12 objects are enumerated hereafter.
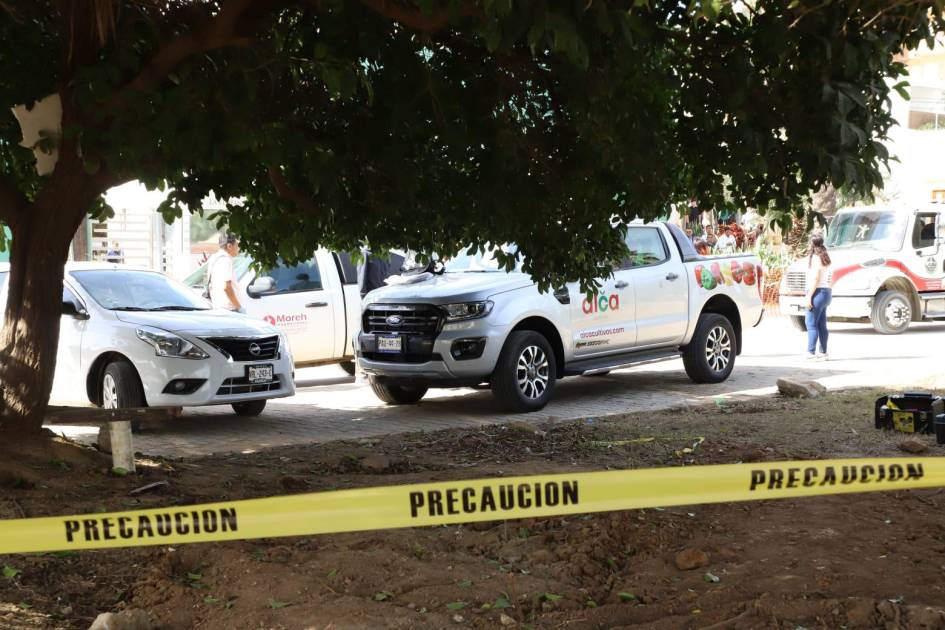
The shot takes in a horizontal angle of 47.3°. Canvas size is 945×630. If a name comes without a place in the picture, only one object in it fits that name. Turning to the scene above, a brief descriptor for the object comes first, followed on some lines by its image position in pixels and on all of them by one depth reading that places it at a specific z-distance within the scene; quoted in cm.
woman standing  1499
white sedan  987
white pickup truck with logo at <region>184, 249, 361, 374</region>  1280
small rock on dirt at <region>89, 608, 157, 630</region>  428
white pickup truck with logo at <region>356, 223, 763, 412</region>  1086
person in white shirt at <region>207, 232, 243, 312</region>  1238
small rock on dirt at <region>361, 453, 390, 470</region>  770
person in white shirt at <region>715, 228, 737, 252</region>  2602
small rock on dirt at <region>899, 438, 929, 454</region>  805
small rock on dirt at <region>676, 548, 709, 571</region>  526
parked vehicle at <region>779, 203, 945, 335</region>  1938
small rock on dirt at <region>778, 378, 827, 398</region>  1164
